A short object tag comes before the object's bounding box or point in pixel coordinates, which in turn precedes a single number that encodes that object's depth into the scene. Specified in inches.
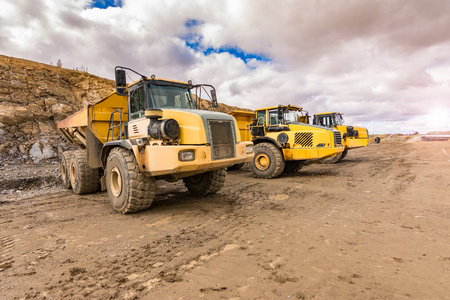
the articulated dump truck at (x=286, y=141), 310.0
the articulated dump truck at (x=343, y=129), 494.3
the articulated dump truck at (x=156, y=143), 156.9
